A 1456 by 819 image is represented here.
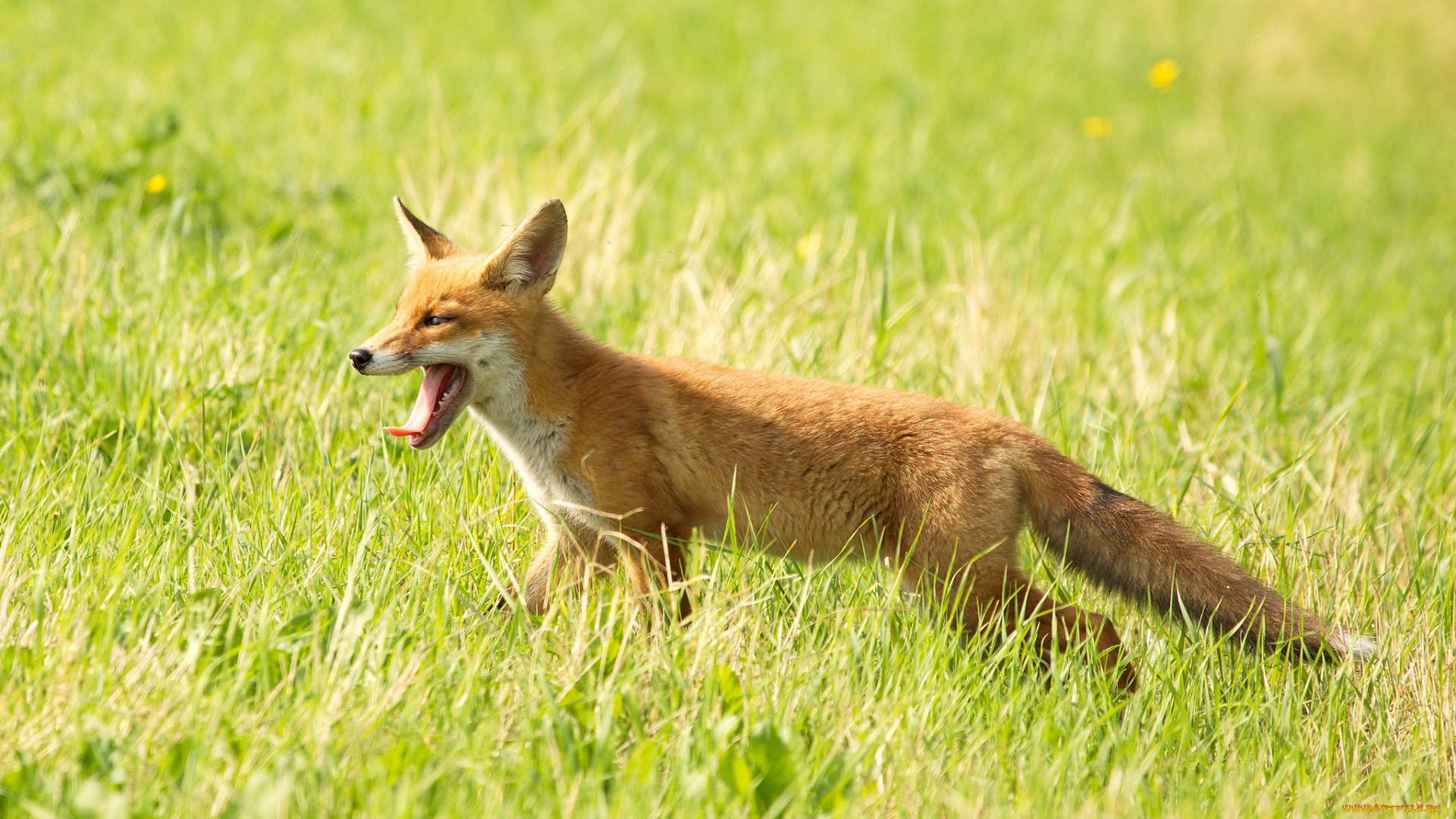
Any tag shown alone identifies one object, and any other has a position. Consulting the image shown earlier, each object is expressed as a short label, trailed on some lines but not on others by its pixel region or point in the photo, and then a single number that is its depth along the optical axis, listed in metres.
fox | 7.82
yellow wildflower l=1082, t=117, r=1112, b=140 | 19.16
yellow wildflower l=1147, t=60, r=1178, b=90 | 20.97
